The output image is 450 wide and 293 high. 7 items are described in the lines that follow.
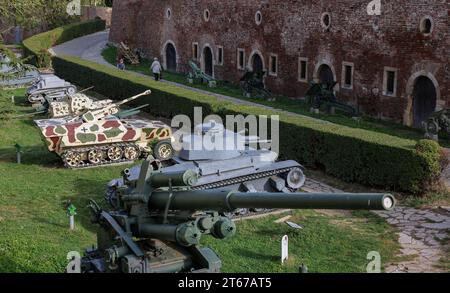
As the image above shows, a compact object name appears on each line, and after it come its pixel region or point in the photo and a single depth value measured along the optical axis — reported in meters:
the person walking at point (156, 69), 29.28
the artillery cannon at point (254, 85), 25.94
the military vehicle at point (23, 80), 29.44
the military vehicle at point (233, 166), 11.50
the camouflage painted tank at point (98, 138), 15.26
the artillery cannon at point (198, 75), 29.88
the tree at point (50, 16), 45.97
